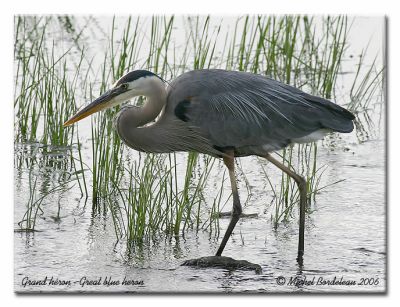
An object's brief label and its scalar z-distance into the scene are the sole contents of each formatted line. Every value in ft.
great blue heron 37.65
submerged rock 36.76
